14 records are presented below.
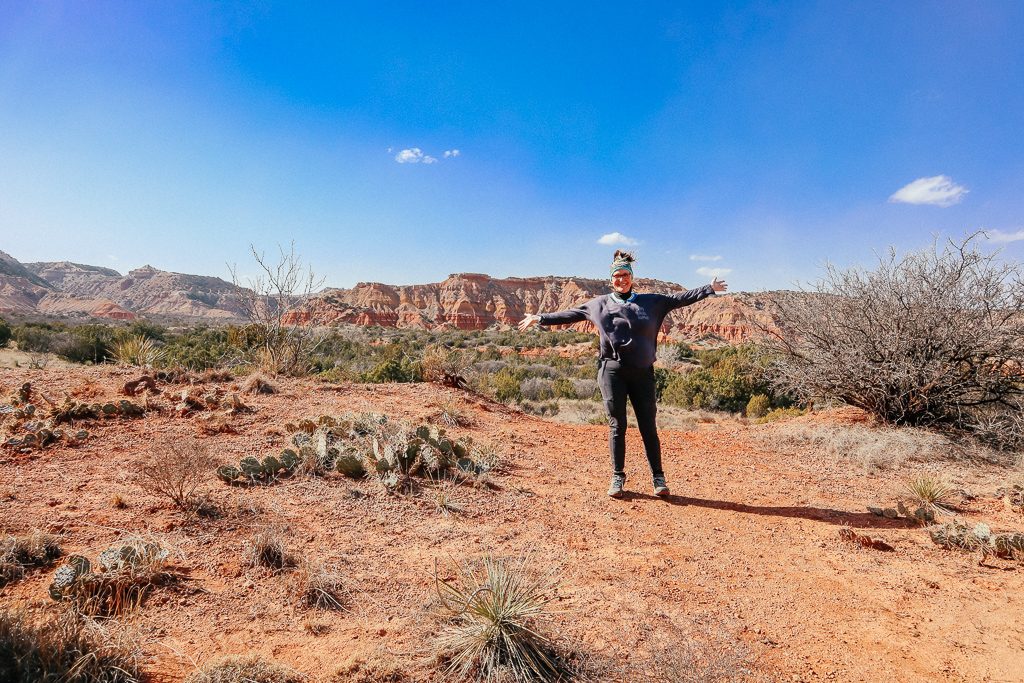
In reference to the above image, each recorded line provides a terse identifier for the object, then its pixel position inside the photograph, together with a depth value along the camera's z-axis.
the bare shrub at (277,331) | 9.88
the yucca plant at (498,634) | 2.15
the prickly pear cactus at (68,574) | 2.45
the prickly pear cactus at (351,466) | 4.61
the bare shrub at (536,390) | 14.43
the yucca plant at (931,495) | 4.57
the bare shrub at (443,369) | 9.57
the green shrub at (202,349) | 13.00
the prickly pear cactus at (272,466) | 4.46
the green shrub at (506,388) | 11.84
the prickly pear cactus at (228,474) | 4.29
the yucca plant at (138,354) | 10.65
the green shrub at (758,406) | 12.82
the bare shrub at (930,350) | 6.59
